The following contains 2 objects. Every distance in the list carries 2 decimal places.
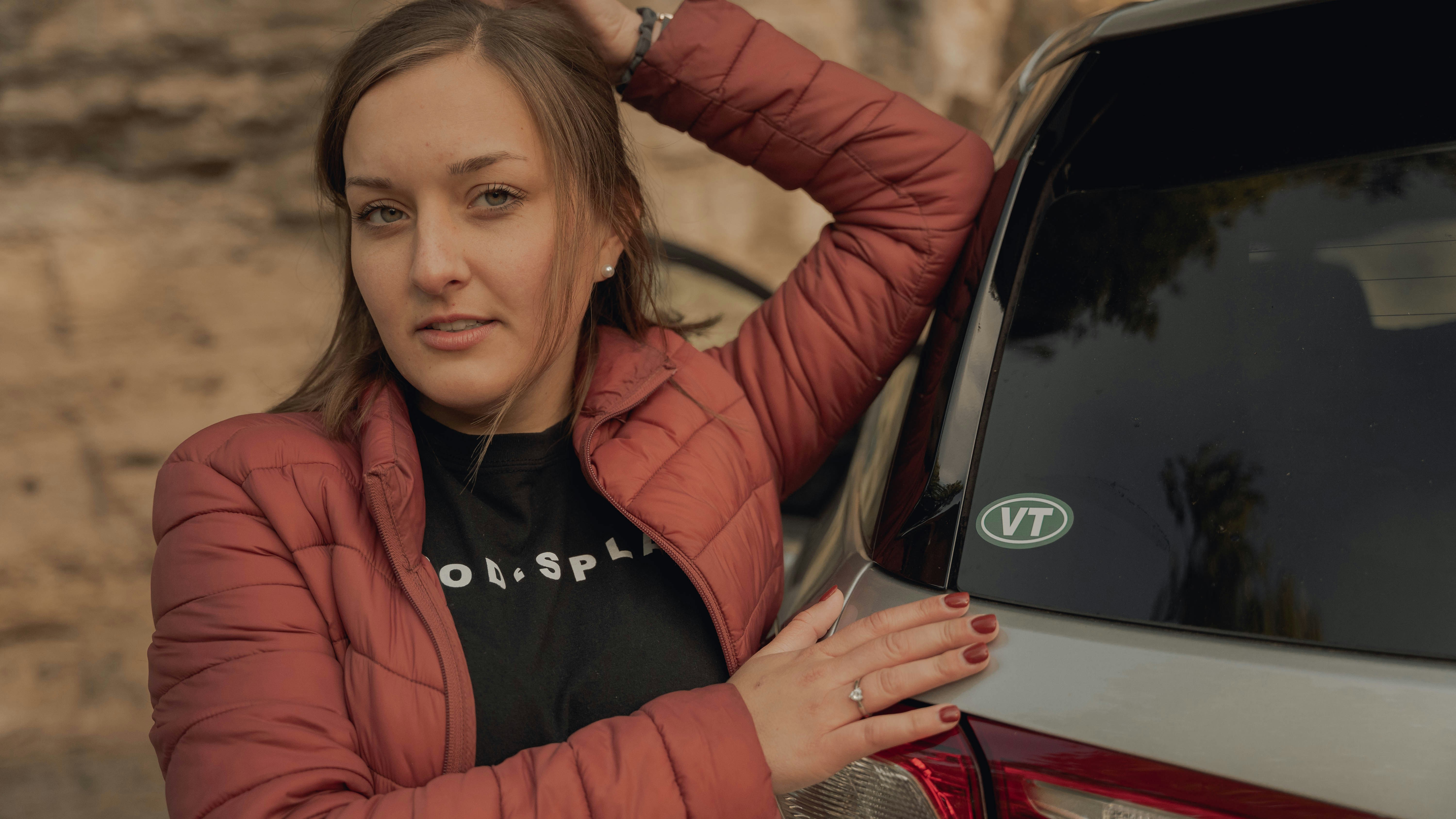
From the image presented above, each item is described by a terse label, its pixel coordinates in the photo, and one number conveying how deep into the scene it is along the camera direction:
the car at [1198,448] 0.85
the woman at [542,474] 1.05
